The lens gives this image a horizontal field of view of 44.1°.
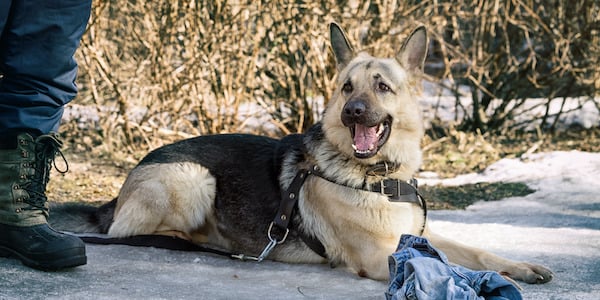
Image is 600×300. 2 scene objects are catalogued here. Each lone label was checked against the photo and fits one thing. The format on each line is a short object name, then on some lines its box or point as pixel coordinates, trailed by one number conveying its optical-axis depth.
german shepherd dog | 3.84
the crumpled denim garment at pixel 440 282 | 2.88
